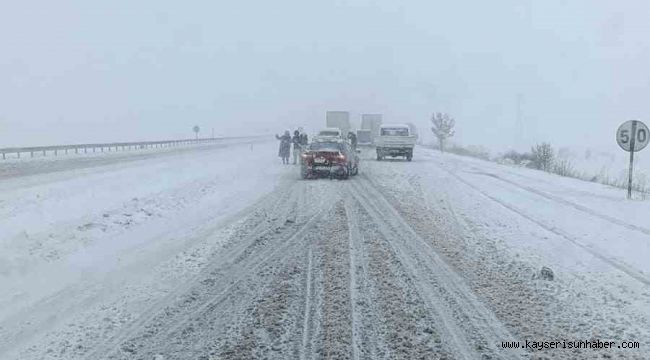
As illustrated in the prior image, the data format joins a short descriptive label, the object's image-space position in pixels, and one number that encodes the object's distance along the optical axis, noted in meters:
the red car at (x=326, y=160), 25.59
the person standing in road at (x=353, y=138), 36.56
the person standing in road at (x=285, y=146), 35.91
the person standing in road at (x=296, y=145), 35.75
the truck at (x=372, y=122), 72.38
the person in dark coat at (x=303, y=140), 35.56
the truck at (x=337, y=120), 64.06
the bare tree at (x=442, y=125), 67.88
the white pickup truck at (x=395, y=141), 40.38
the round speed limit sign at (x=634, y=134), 17.66
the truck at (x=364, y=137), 69.62
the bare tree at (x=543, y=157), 36.91
